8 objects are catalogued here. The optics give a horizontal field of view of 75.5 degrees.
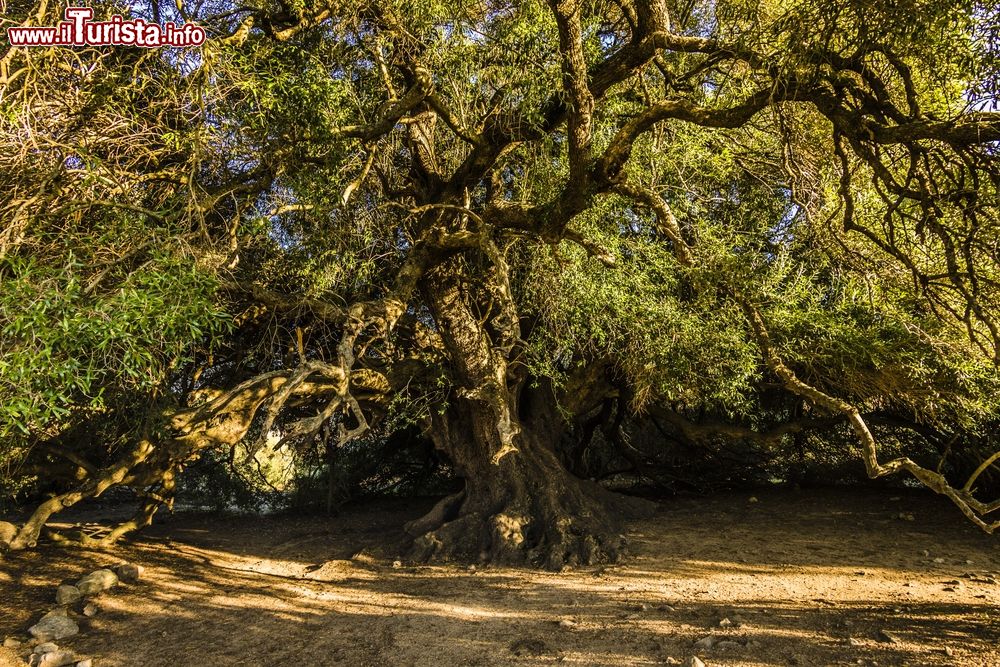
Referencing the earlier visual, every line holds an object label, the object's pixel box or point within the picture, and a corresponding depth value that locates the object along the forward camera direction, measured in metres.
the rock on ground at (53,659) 4.69
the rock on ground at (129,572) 6.68
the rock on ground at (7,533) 6.68
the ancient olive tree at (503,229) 4.36
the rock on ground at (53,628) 5.22
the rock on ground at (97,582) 6.20
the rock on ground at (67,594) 5.94
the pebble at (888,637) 4.48
